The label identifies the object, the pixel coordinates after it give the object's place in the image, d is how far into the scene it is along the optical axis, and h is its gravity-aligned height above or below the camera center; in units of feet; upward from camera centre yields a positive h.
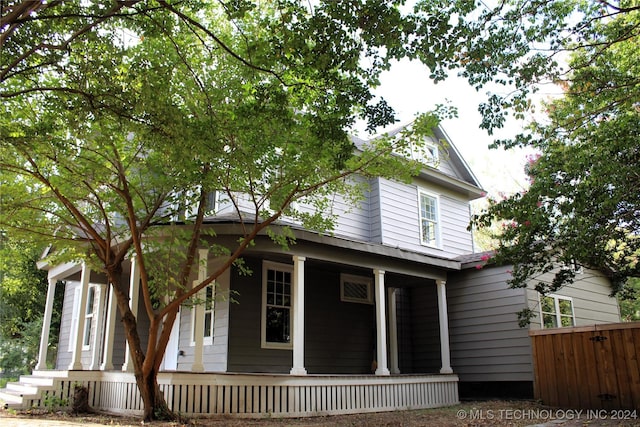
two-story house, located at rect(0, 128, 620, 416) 30.07 +1.82
